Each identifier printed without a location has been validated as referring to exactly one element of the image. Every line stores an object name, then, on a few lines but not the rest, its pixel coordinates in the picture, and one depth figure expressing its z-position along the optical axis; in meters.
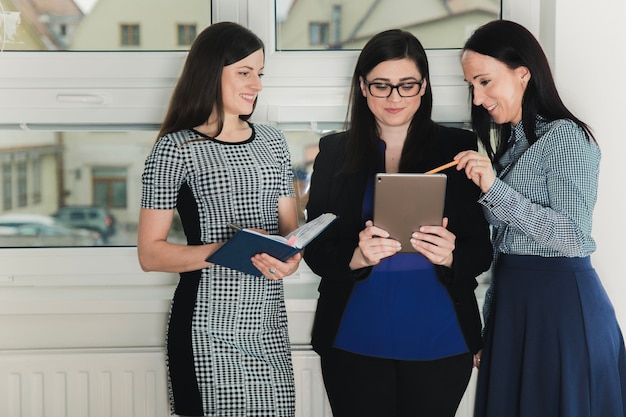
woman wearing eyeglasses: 1.57
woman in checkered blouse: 1.47
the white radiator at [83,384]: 2.08
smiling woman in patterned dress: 1.60
